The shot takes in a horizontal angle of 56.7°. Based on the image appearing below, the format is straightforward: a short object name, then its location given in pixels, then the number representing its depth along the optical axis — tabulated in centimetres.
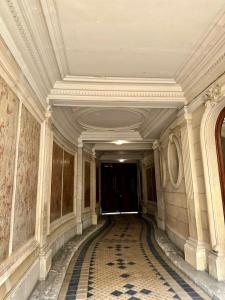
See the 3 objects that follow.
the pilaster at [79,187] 609
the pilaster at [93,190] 755
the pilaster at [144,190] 1019
